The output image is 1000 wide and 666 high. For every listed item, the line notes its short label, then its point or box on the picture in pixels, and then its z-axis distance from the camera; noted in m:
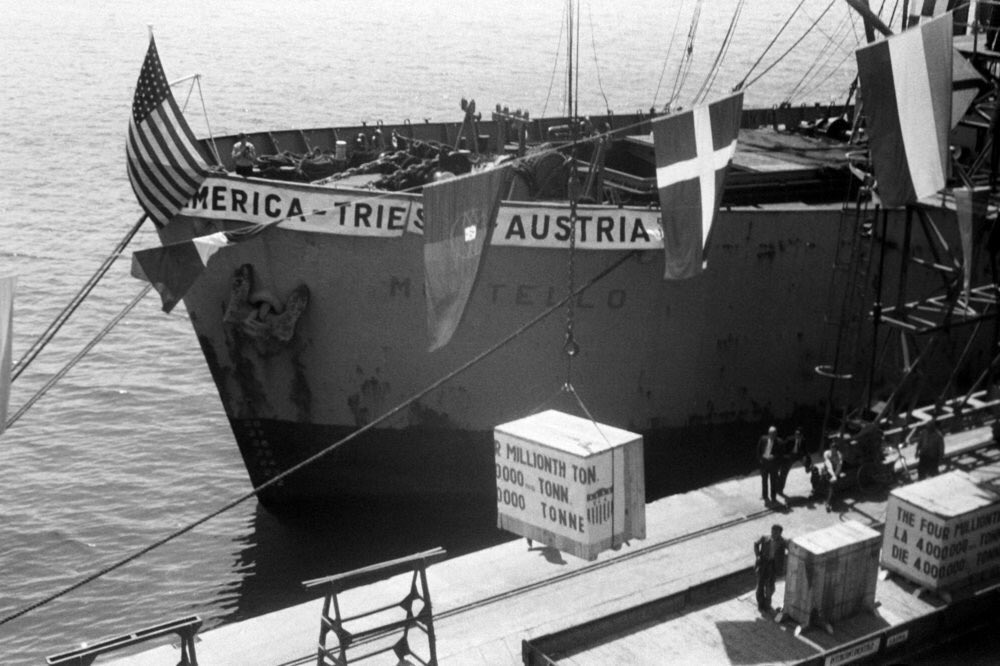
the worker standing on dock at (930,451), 19.30
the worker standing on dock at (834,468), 18.97
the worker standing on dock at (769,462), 18.38
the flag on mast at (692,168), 15.91
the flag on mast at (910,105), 16.55
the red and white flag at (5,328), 12.98
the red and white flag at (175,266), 15.02
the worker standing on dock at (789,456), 18.59
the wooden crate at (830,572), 14.61
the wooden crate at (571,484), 13.38
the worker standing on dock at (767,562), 14.88
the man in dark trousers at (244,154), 22.83
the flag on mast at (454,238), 14.89
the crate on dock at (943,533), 15.66
